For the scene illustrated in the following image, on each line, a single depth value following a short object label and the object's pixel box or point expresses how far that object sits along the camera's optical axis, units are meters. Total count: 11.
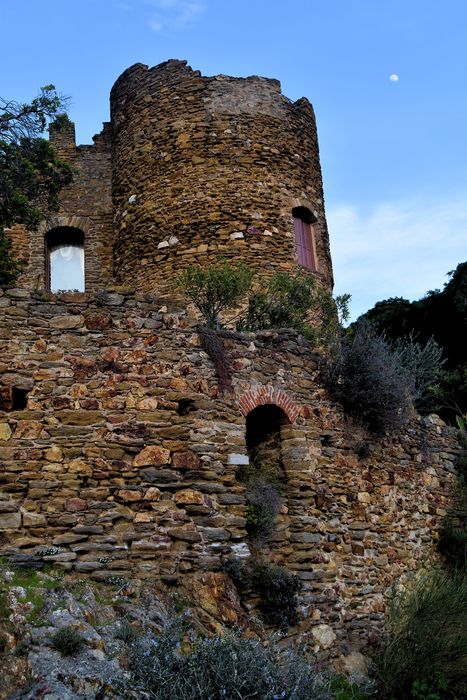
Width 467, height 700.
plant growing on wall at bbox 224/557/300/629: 7.94
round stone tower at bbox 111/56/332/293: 14.35
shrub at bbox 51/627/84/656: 5.61
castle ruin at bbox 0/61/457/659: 7.43
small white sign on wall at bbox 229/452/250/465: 8.41
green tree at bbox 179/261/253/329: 11.57
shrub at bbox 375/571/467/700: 8.09
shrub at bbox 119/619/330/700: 5.35
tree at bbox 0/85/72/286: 12.28
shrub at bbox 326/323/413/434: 10.27
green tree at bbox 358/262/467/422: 19.20
